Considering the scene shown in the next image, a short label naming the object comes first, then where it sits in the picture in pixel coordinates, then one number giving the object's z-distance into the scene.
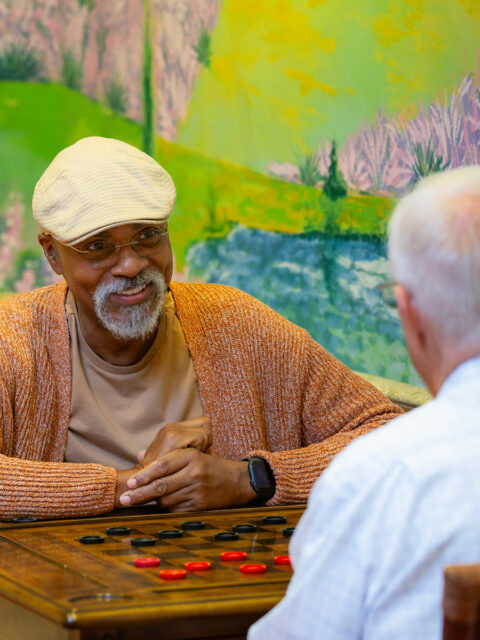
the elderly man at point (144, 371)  2.81
